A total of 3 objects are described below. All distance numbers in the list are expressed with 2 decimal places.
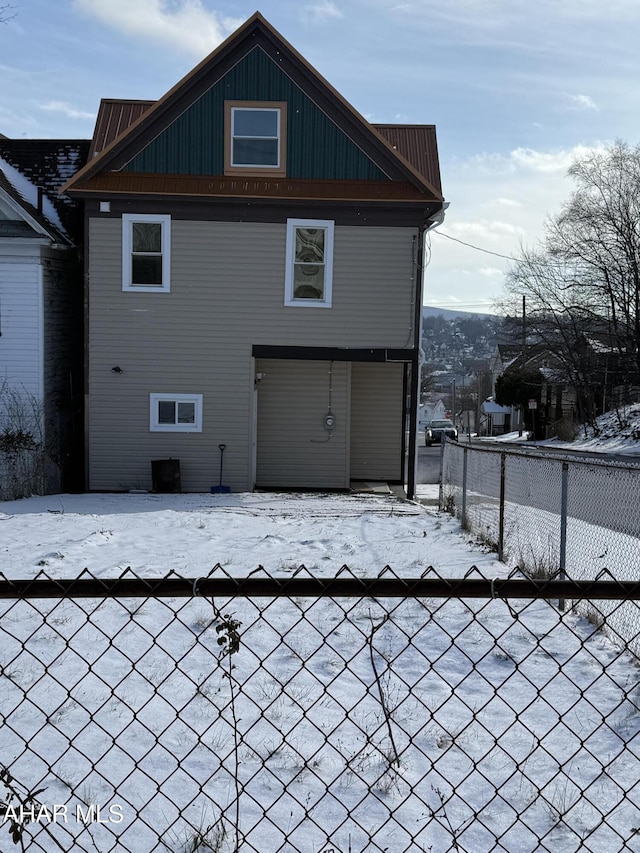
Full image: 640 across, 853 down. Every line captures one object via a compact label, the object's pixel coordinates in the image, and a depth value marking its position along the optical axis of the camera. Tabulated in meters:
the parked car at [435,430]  48.19
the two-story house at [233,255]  17.08
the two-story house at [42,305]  17.12
